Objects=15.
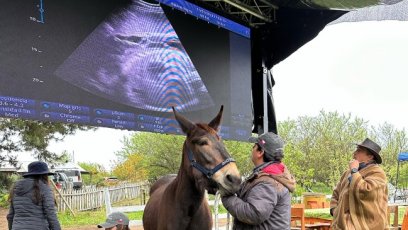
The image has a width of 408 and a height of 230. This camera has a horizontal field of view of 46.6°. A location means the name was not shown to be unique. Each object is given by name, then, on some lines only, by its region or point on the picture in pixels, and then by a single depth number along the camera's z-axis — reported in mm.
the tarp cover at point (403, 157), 17191
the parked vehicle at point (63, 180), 21969
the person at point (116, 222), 4160
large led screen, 6367
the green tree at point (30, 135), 12633
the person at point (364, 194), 4270
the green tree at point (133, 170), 26047
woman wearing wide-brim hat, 4953
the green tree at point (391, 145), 31609
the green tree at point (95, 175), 33956
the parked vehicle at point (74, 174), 28659
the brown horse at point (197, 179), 3104
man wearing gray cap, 2906
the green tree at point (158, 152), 25295
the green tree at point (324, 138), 28812
